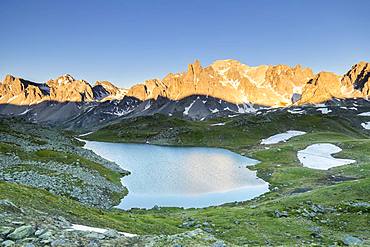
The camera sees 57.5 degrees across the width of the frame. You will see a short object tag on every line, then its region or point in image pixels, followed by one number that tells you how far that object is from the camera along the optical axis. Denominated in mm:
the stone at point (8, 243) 15233
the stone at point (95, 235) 18953
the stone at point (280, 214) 42725
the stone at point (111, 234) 20050
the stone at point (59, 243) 16531
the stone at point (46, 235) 16984
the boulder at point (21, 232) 16266
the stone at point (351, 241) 31758
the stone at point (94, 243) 17662
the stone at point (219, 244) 20622
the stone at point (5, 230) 16266
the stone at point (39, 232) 17156
